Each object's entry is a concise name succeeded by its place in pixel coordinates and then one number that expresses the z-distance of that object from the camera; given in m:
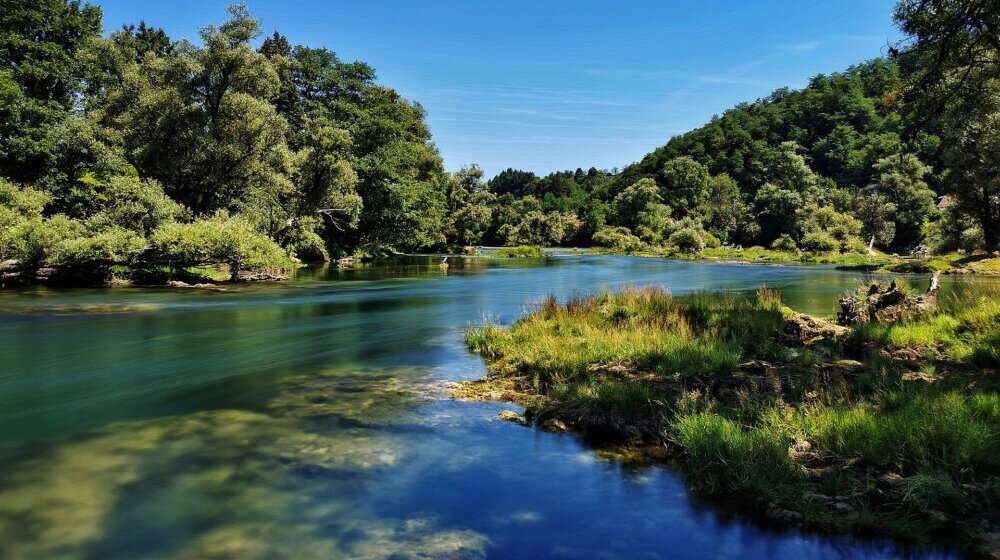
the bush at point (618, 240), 108.53
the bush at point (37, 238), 30.47
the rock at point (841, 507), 6.36
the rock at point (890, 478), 6.65
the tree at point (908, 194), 79.50
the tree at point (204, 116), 38.00
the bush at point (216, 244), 32.81
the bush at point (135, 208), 33.72
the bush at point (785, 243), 83.19
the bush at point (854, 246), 74.50
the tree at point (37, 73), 37.28
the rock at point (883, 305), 15.72
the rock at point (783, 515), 6.42
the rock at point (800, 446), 7.70
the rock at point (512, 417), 10.23
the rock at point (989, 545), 5.44
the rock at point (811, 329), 15.09
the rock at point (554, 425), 9.80
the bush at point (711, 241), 98.52
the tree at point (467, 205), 106.38
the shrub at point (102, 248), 30.73
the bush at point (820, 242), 74.82
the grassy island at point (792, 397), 6.52
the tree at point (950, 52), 11.40
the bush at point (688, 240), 89.59
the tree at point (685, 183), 134.88
